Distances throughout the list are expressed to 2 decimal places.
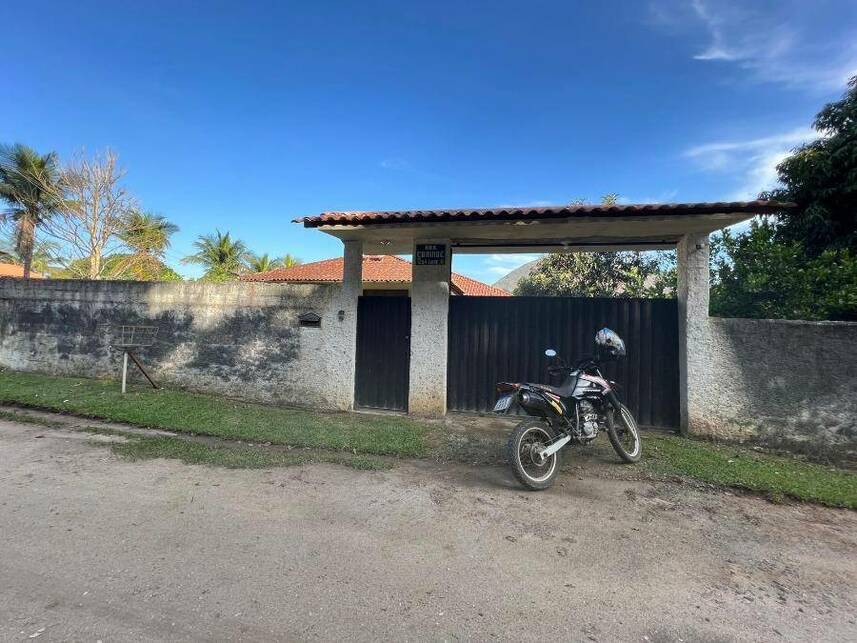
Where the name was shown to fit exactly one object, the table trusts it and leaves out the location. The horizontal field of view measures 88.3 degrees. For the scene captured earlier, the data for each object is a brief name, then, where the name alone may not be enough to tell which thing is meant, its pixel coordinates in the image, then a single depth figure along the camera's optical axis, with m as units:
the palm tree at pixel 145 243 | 19.70
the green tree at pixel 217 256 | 27.91
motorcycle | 3.94
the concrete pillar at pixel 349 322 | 6.72
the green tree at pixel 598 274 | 10.98
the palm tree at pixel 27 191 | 18.34
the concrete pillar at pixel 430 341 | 6.50
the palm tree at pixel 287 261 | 31.12
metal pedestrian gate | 6.77
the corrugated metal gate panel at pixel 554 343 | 6.02
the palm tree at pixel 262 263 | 30.36
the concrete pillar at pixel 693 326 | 5.55
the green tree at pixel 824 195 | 6.86
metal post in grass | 7.74
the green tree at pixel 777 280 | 5.82
